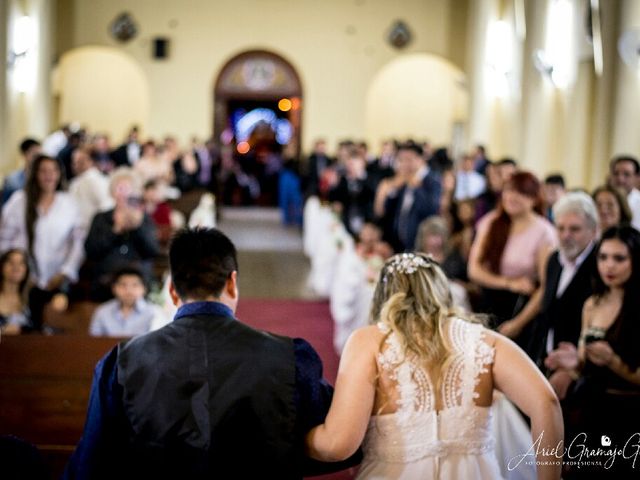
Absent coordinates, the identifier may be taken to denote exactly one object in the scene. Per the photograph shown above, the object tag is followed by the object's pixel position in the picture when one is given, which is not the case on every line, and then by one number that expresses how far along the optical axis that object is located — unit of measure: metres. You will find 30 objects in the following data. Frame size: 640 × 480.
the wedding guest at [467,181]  13.81
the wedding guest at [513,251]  6.63
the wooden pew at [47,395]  5.20
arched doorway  23.42
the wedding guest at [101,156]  14.92
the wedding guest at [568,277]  5.69
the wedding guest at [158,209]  11.26
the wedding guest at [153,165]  13.96
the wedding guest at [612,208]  7.19
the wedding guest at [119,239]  8.25
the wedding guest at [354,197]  13.43
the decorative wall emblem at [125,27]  22.92
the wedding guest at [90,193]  12.02
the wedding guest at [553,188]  10.24
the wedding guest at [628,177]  8.35
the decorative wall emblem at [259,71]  23.42
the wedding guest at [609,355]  4.69
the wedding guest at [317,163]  19.91
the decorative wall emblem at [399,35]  23.22
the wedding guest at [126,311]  6.97
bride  3.34
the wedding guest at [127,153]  17.72
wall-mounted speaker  22.89
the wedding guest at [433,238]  7.93
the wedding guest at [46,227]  8.33
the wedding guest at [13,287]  7.07
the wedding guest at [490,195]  10.39
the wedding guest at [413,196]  9.33
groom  3.06
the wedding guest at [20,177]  11.02
